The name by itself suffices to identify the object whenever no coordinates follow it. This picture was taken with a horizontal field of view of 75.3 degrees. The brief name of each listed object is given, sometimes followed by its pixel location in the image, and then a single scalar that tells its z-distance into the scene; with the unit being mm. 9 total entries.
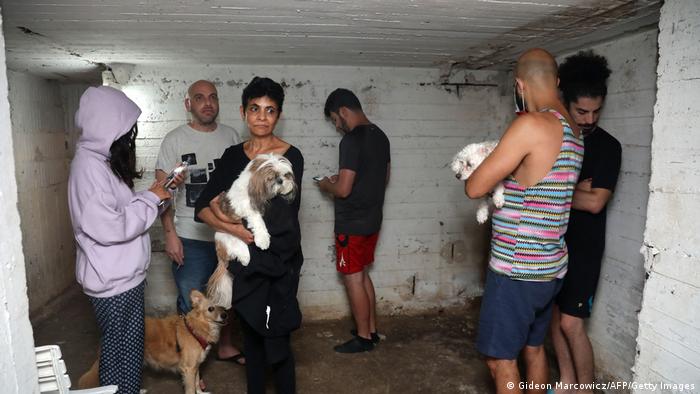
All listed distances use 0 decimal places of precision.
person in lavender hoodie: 2197
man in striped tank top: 2088
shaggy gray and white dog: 2297
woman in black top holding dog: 2398
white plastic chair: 1667
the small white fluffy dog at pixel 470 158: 2548
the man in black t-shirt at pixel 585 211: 2742
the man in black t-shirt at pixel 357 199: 3705
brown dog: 3088
